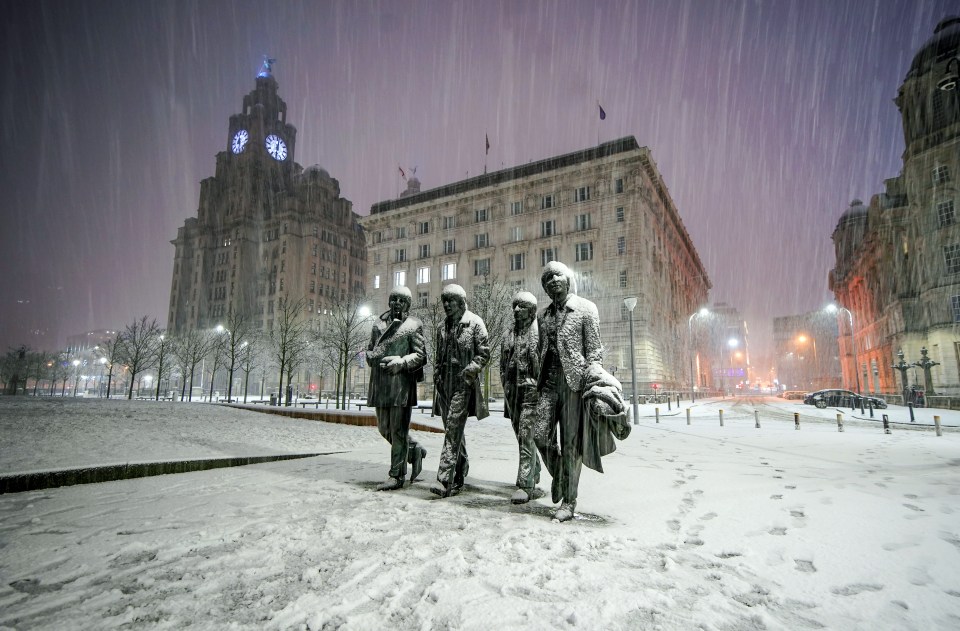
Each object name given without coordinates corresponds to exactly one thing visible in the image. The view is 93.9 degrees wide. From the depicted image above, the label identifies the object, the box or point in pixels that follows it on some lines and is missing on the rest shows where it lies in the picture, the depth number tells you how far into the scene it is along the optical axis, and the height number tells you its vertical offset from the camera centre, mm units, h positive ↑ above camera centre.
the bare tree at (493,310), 27981 +4450
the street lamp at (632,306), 19994 +3377
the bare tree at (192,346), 40531 +2838
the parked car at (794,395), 55775 -2219
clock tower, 100688 +32419
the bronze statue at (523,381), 4848 -53
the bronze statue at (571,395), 4074 -174
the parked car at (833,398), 31981 -1540
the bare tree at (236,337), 32231 +3730
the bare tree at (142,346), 37316 +2596
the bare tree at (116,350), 41928 +2435
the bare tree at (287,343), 29581 +3068
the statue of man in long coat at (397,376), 5414 -1
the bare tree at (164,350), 37356 +2243
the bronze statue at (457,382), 5148 -68
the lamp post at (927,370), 29500 +534
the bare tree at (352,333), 26403 +3159
